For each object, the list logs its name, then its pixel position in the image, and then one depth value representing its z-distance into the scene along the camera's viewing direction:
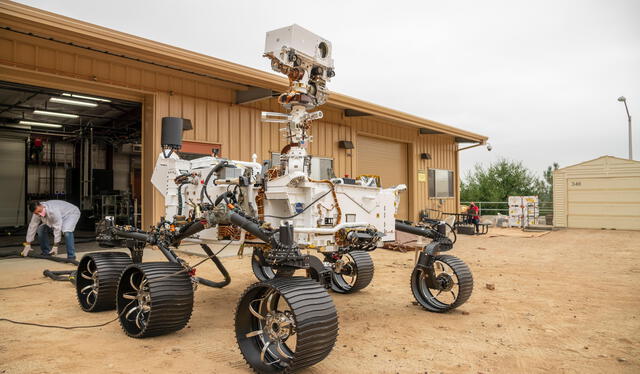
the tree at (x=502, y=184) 34.53
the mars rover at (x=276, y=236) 3.60
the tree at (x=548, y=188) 34.94
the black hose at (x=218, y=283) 6.25
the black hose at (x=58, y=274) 7.16
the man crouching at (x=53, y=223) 8.70
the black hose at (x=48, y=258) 8.44
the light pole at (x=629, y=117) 19.97
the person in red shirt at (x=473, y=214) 17.73
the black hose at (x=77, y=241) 11.87
